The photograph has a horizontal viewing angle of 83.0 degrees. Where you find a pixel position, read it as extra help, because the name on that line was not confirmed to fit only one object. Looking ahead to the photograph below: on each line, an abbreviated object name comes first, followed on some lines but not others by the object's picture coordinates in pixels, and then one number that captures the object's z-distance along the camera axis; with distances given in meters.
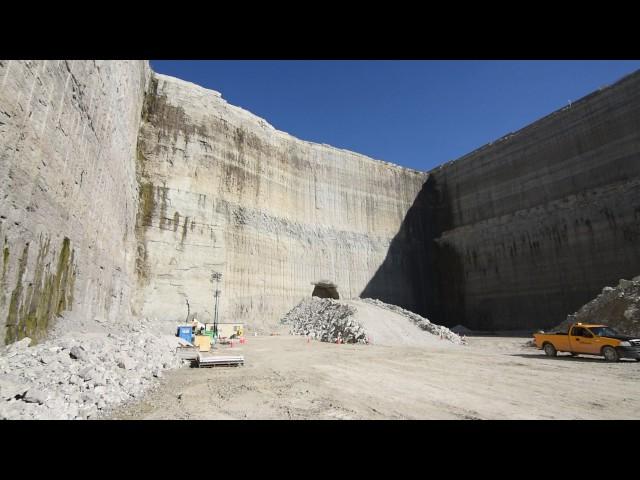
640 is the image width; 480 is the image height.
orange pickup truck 11.17
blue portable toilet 18.92
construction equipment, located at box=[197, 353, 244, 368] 10.73
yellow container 16.09
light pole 24.68
